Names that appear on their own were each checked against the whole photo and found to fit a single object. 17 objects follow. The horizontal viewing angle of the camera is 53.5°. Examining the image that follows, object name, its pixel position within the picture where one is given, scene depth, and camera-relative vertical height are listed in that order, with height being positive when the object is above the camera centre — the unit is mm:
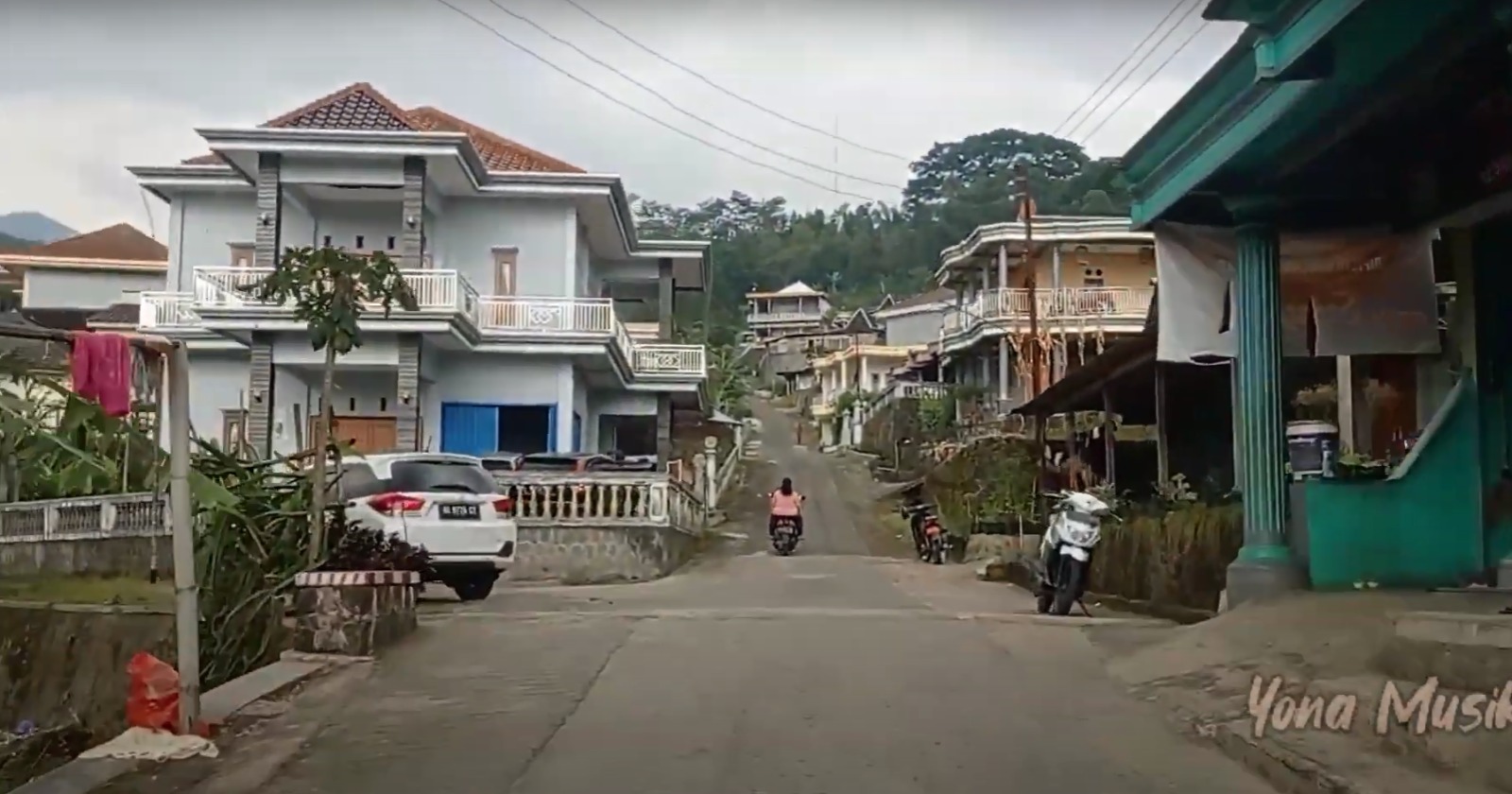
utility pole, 35594 +5063
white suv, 15185 -338
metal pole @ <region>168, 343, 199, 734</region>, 7285 -310
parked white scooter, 13781 -639
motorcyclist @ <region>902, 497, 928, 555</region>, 28672 -828
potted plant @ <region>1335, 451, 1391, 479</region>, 11531 +72
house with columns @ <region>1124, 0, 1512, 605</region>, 10156 +1481
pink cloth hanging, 7254 +529
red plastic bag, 7281 -1076
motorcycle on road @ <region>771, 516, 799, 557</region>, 28859 -1152
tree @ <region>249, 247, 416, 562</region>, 16953 +2139
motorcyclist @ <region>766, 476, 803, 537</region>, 29086 -593
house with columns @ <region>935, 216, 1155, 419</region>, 40125 +4981
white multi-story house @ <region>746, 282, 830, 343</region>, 96062 +10845
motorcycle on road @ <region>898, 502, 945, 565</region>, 27625 -1064
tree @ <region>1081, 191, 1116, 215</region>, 57700 +10691
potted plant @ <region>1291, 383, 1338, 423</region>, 19891 +1040
